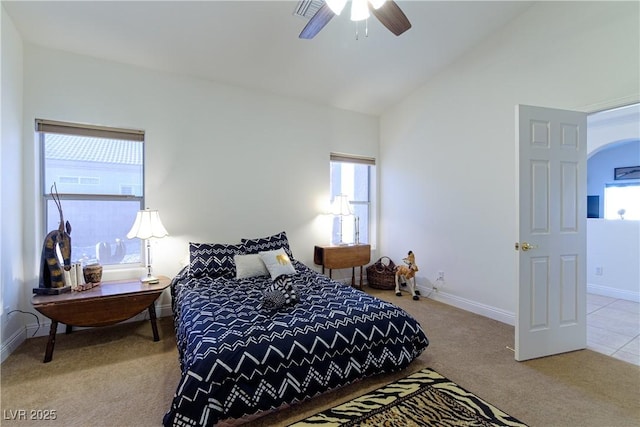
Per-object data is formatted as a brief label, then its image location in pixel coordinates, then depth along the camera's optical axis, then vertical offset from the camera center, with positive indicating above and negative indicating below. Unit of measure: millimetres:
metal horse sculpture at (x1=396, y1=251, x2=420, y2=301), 3934 -875
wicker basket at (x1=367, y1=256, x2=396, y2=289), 4262 -973
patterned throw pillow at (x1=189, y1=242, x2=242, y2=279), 2924 -517
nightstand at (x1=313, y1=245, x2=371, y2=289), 3955 -642
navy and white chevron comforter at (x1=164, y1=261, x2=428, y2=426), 1518 -848
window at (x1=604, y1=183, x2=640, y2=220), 4320 +152
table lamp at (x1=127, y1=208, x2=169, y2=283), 2828 -169
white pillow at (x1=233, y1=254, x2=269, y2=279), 2949 -578
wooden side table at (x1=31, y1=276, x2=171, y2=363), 2270 -788
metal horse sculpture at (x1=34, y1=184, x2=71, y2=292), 2439 -443
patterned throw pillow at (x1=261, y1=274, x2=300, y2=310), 2109 -642
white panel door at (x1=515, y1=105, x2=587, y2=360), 2318 -178
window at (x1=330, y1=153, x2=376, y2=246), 4520 +303
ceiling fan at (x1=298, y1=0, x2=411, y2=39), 1831 +1331
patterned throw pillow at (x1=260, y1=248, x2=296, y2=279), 2930 -547
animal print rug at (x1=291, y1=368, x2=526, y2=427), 1628 -1199
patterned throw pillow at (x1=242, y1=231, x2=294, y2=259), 3270 -391
